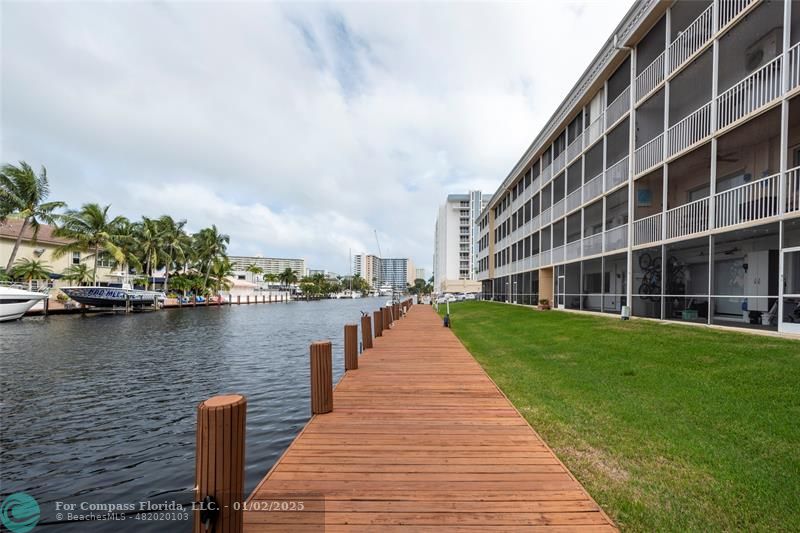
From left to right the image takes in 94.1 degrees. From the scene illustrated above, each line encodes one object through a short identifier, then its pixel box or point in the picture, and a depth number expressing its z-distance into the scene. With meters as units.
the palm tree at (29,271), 37.62
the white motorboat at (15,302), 28.59
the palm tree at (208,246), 64.25
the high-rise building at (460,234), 110.31
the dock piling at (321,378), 6.07
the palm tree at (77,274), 43.06
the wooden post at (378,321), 17.27
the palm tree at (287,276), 117.86
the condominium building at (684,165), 11.54
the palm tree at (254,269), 111.28
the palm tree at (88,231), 39.88
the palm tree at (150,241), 51.22
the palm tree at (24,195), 31.91
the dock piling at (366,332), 13.21
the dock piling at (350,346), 9.45
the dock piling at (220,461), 2.65
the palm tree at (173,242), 54.91
